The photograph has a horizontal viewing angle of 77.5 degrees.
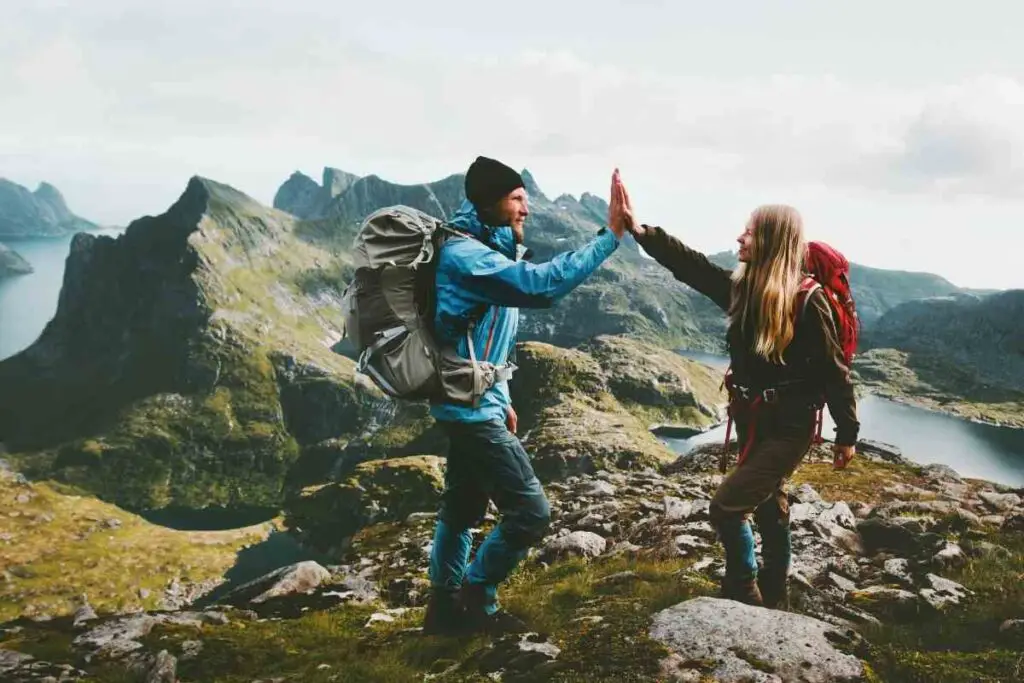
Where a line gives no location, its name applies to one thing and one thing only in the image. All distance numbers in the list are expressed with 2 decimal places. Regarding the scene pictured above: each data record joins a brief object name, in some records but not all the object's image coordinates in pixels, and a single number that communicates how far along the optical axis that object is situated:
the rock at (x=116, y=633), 8.49
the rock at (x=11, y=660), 7.49
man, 5.76
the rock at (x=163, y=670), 7.06
